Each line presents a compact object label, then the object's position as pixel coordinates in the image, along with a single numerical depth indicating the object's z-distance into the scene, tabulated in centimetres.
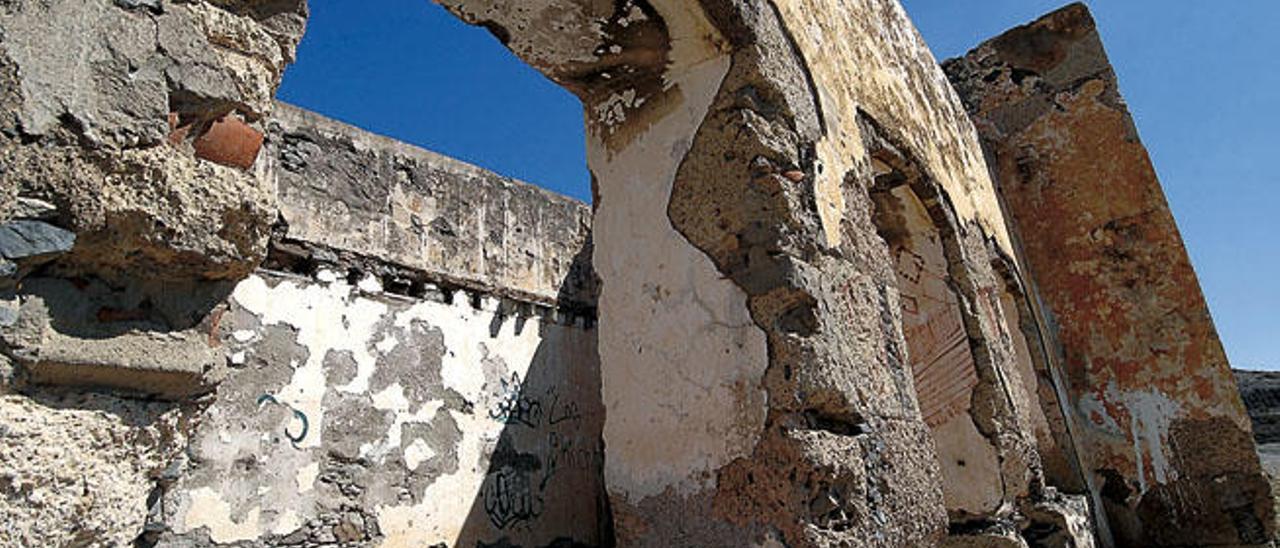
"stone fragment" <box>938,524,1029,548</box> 333
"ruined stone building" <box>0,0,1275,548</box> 99
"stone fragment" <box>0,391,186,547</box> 86
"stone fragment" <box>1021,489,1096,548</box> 368
